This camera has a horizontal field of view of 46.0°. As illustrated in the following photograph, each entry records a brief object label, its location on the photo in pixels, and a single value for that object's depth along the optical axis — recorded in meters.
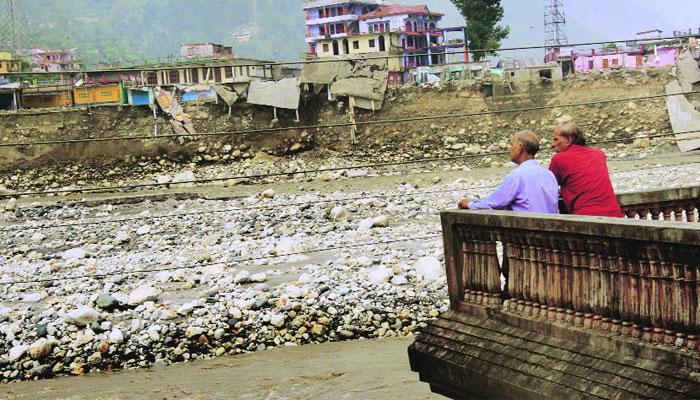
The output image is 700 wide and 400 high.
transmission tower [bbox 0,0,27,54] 103.79
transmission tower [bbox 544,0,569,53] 72.19
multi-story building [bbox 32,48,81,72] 77.98
